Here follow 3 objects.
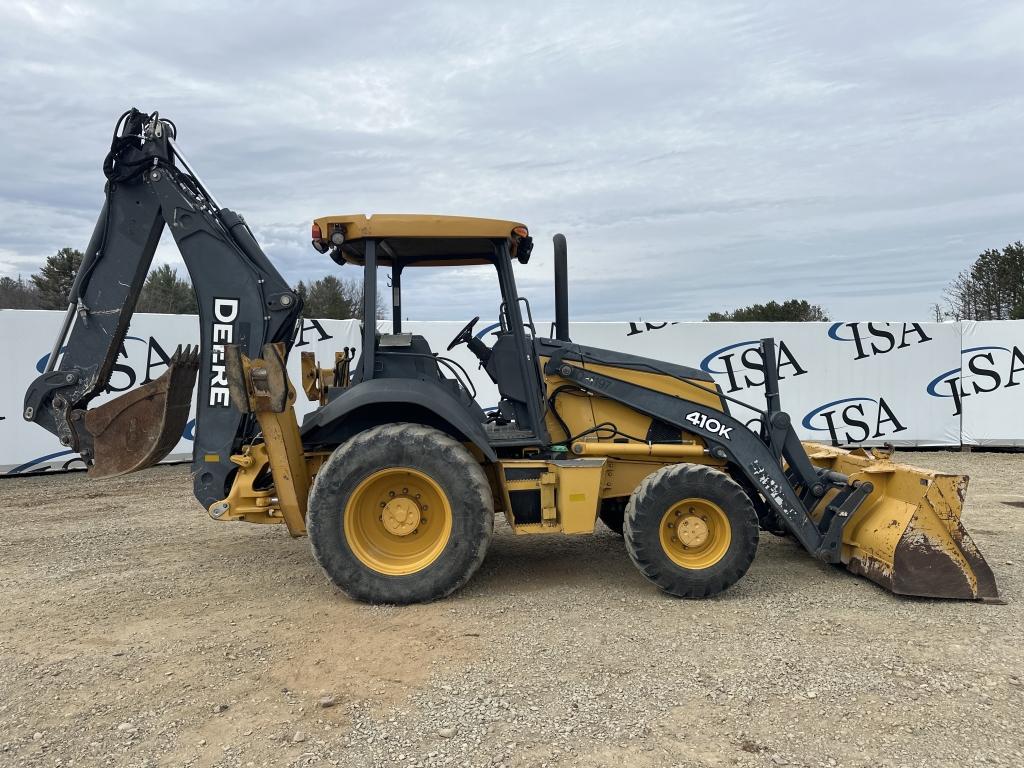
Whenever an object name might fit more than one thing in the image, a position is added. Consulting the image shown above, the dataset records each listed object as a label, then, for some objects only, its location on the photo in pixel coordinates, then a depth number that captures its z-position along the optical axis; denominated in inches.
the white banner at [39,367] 414.0
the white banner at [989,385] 515.2
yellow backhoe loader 187.8
